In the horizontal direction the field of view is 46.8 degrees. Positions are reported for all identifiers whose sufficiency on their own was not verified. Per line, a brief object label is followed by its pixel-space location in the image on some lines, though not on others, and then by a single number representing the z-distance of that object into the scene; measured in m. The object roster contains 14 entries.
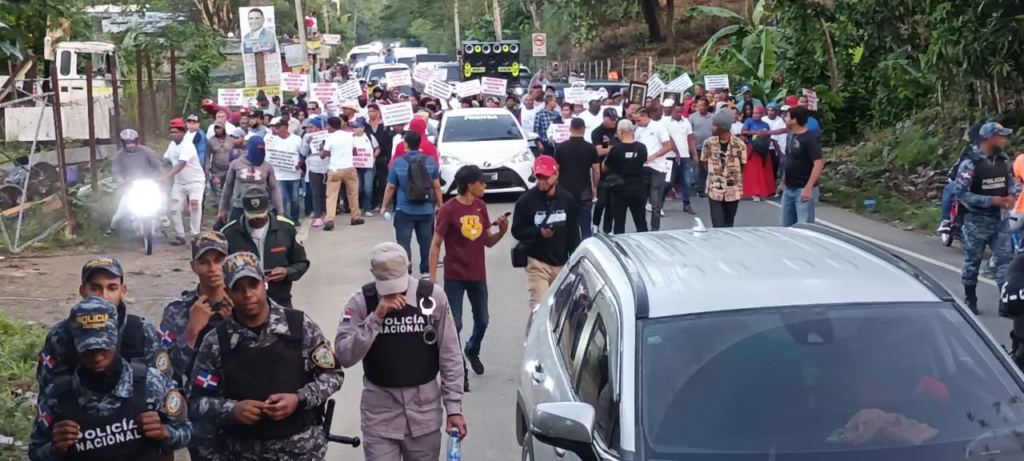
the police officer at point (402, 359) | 5.68
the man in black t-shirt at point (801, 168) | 12.52
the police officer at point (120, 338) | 4.72
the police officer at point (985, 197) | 10.63
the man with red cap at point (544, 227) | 9.42
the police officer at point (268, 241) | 8.01
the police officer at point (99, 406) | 4.63
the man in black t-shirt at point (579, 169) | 13.30
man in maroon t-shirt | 9.14
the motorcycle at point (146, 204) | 15.49
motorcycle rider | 15.45
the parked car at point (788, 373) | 4.12
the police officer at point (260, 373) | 4.83
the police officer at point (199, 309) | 5.75
